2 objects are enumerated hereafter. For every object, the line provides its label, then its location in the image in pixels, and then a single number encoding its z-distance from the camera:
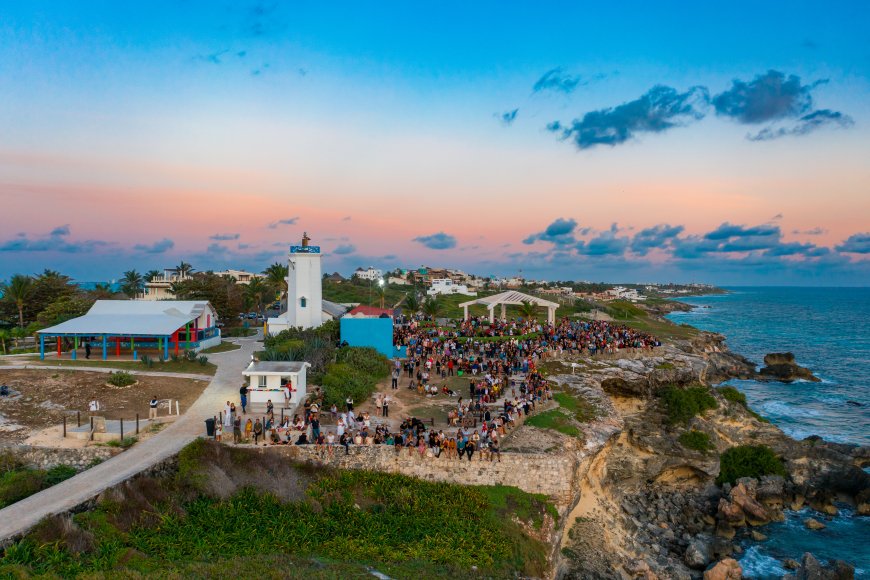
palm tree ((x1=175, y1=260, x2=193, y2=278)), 88.88
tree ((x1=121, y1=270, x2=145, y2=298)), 78.95
